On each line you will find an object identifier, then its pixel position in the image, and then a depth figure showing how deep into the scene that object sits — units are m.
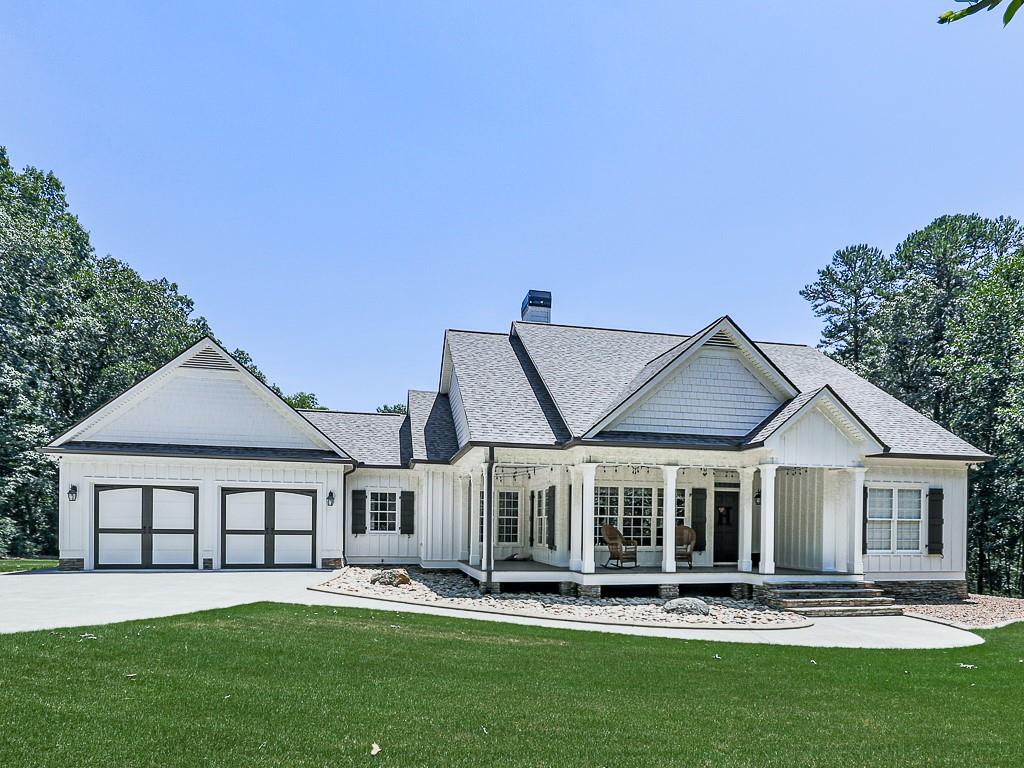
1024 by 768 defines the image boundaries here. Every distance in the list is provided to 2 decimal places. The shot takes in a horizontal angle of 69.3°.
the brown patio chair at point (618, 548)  15.78
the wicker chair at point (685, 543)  16.33
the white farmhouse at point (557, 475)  15.44
